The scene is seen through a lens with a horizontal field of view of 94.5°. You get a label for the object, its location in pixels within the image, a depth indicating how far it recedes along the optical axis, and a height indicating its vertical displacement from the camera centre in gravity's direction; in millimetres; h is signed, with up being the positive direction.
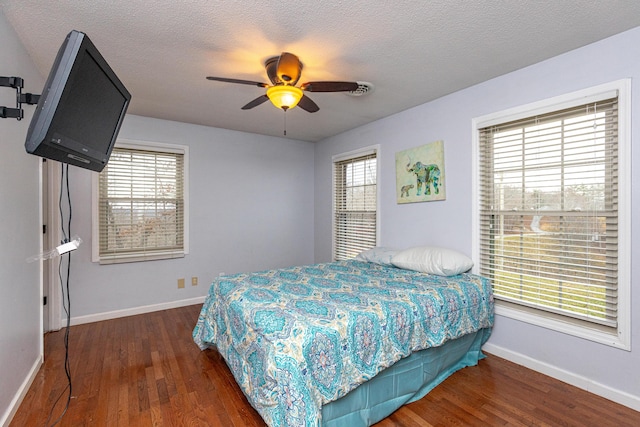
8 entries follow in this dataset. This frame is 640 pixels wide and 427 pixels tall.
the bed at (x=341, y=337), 1479 -766
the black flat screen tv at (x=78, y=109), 1087 +440
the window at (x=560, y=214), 2008 -27
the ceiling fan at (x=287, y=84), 2021 +902
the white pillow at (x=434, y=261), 2590 -462
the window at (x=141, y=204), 3473 +91
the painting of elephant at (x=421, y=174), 3021 +403
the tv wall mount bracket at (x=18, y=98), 1311 +508
